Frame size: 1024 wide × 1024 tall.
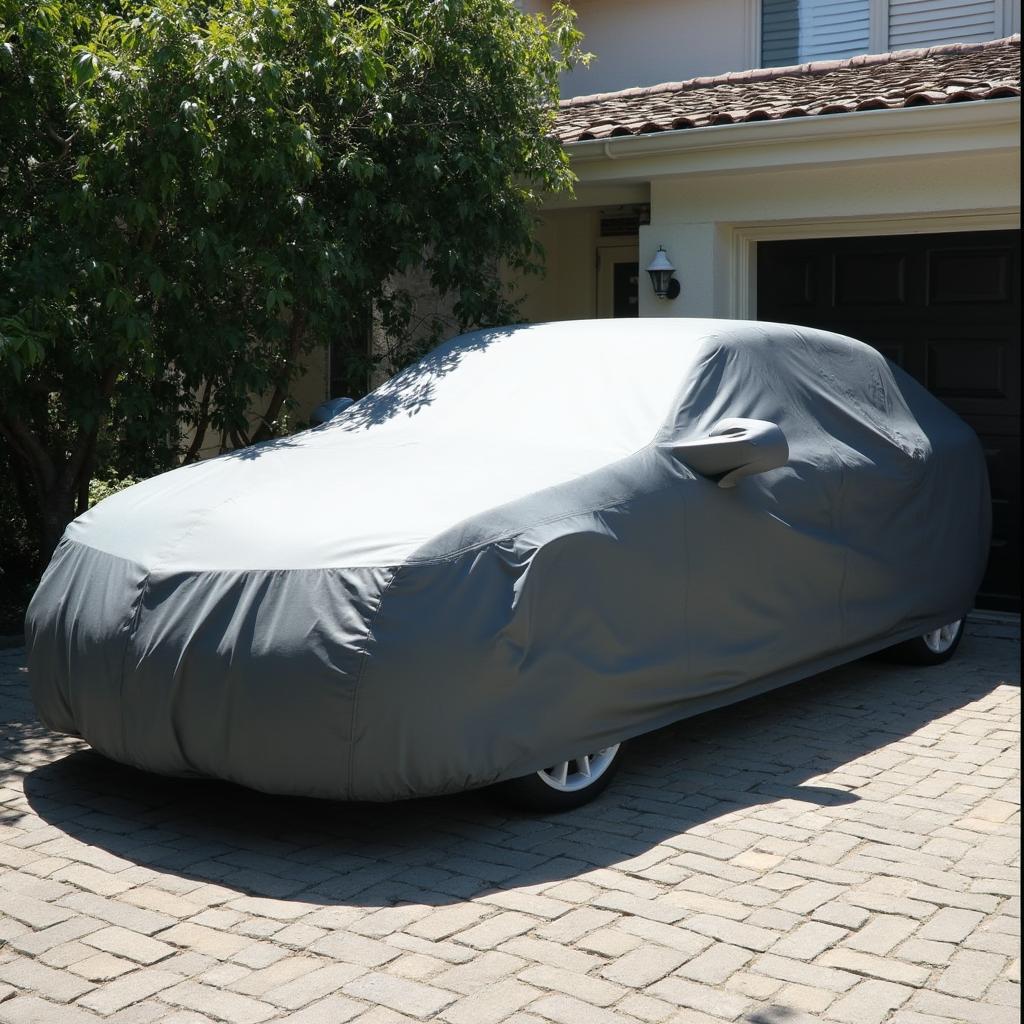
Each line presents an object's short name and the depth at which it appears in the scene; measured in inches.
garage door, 346.6
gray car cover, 168.7
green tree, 274.2
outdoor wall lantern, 383.9
